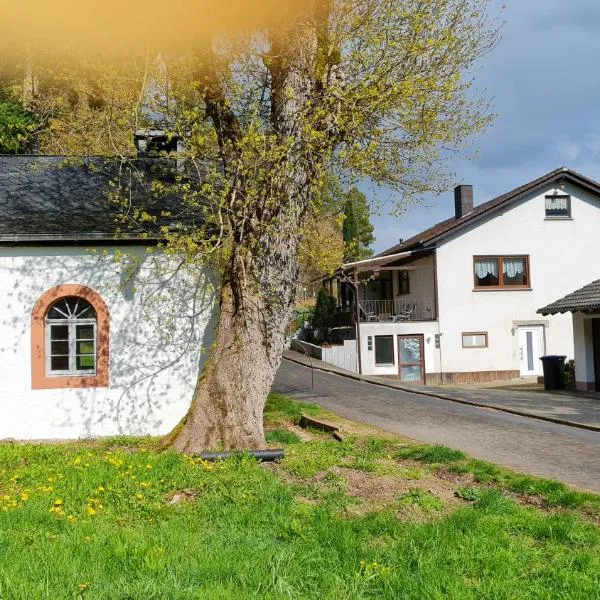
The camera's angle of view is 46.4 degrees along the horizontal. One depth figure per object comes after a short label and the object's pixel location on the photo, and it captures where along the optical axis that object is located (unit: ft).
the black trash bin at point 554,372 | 83.30
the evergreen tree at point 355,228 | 41.84
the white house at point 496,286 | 106.73
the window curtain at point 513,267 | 109.40
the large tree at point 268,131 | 34.19
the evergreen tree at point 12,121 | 83.41
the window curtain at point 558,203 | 110.32
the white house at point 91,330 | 43.09
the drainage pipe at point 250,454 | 30.40
